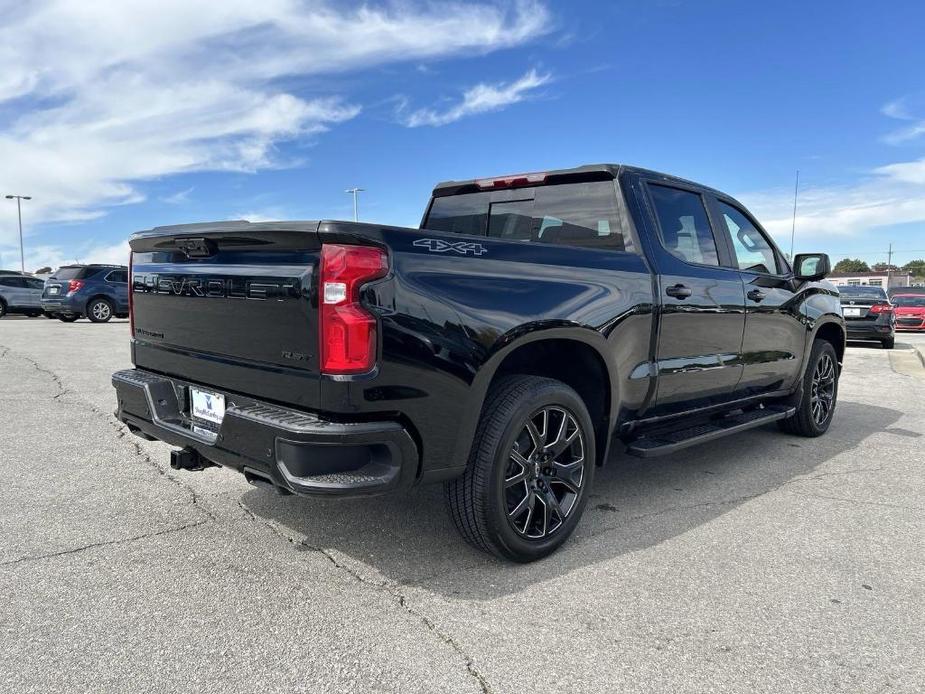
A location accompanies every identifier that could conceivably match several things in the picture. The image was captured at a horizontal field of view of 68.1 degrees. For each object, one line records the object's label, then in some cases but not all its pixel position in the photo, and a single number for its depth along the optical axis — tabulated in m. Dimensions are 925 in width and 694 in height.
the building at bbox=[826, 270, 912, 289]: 66.24
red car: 19.08
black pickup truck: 2.54
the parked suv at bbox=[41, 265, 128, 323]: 18.95
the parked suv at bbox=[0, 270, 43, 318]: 22.39
